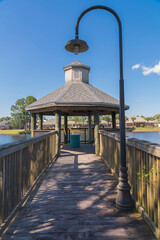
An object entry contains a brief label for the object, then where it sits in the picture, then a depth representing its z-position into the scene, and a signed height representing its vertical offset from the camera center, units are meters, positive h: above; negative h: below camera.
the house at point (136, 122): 102.18 +1.06
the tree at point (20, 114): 58.59 +4.20
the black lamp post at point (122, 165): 3.01 -0.90
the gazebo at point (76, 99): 8.00 +1.41
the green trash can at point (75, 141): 10.67 -1.23
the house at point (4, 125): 95.12 -0.29
